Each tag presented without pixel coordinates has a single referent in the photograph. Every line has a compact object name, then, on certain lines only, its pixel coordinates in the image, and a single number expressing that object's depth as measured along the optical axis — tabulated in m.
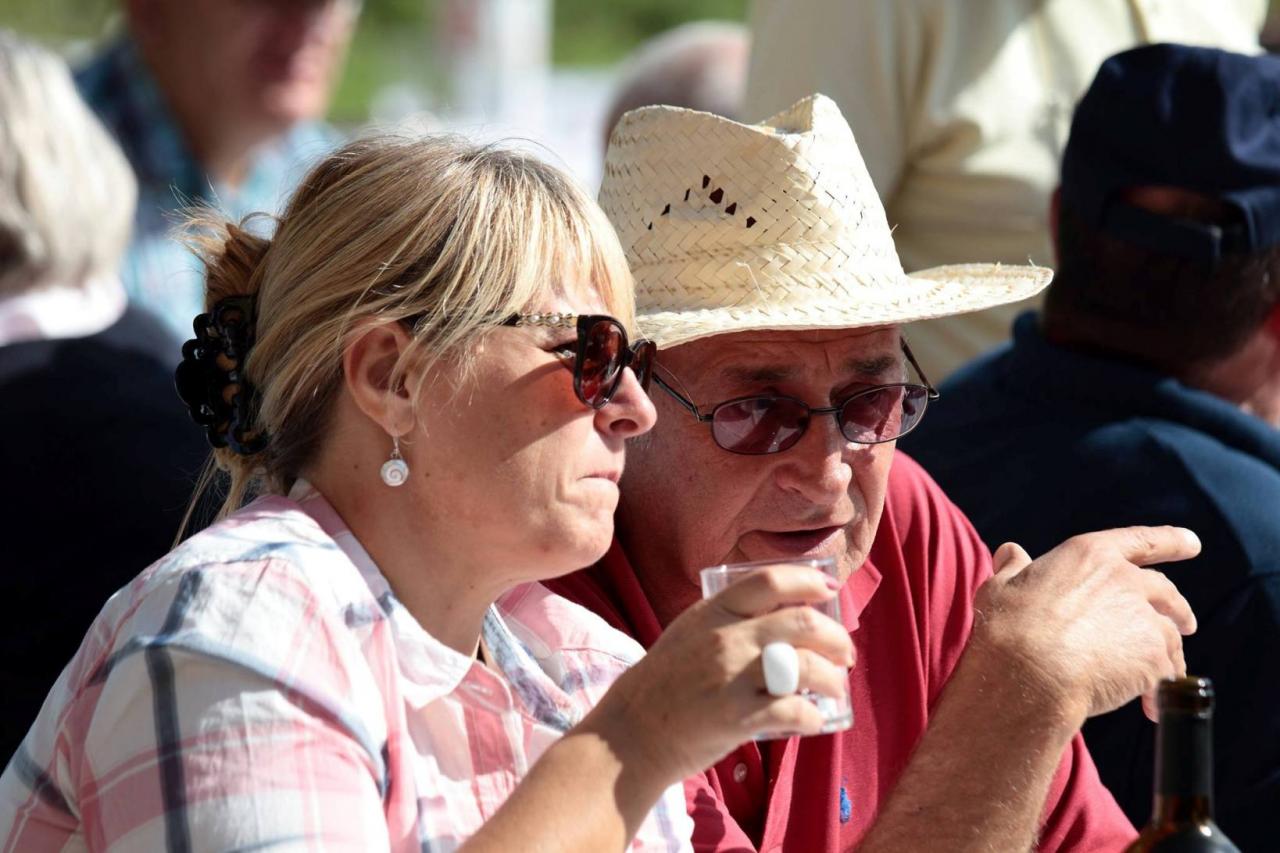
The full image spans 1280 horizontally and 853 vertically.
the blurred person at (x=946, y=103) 8.18
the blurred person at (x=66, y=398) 6.48
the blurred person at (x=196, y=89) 12.91
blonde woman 3.32
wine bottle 3.27
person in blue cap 5.93
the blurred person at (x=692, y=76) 12.71
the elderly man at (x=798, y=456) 4.77
